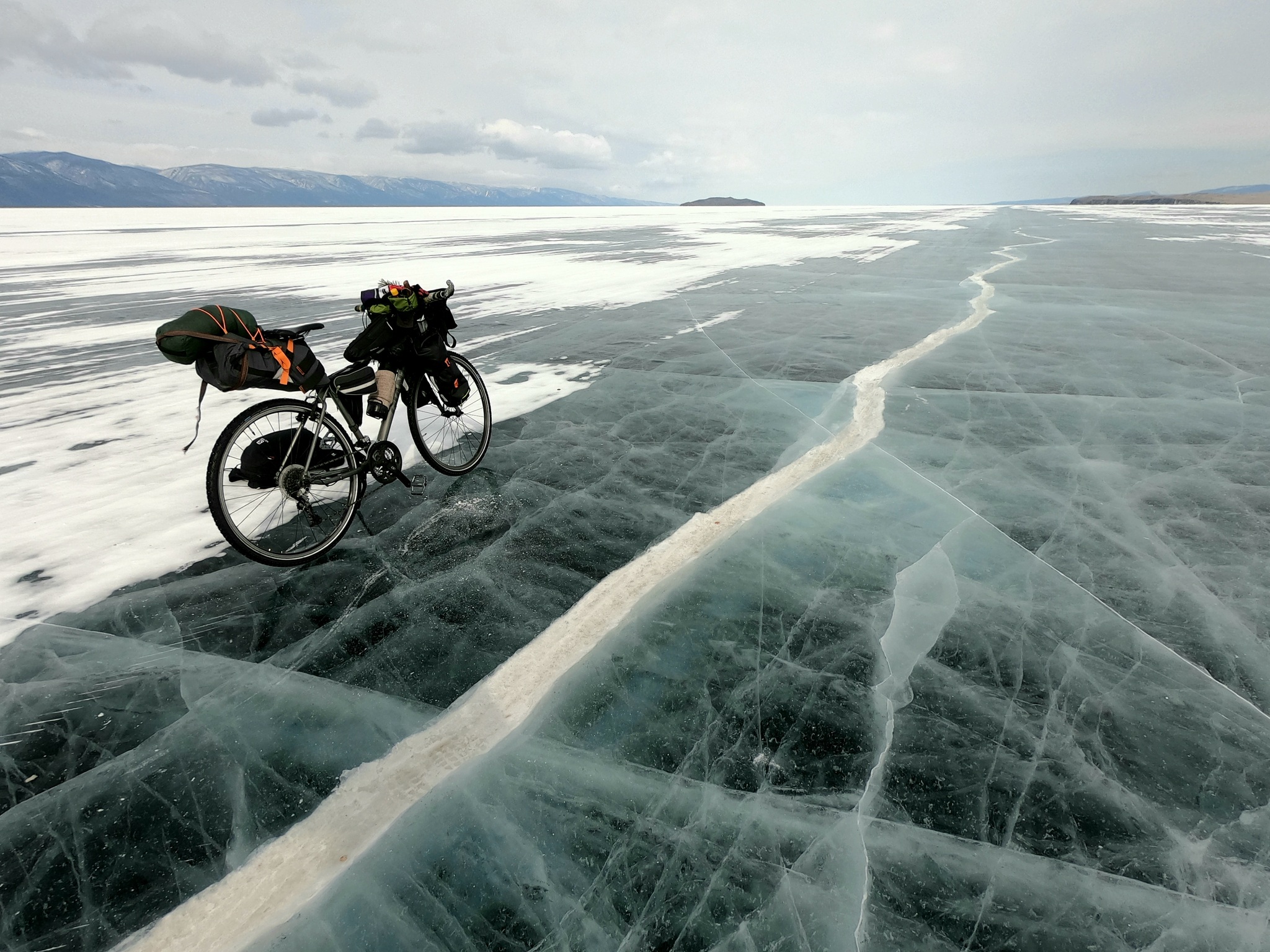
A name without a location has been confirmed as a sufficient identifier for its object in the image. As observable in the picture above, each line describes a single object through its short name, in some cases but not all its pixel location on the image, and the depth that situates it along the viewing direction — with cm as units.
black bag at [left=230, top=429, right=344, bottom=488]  295
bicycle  293
